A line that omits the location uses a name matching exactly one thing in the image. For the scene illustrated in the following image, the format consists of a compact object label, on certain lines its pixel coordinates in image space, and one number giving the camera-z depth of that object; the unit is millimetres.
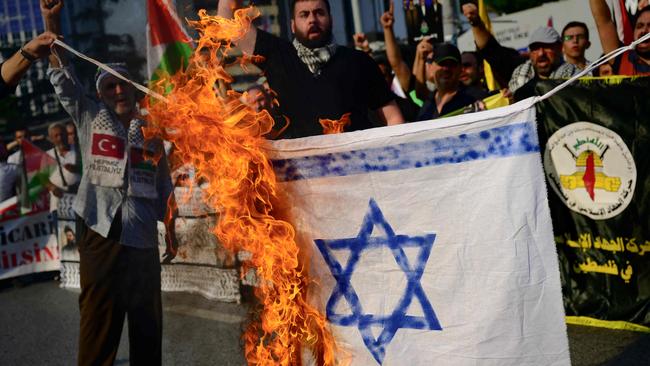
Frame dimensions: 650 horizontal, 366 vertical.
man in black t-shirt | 3805
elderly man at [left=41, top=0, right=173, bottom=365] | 4238
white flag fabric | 2814
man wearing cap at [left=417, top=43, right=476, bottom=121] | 5938
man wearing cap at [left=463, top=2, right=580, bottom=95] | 6238
